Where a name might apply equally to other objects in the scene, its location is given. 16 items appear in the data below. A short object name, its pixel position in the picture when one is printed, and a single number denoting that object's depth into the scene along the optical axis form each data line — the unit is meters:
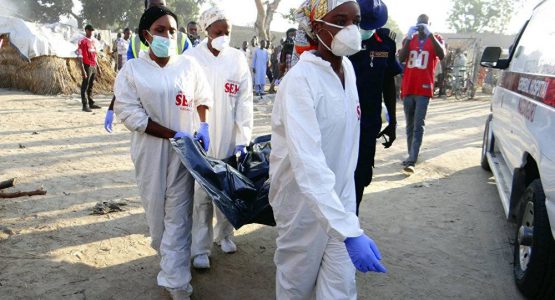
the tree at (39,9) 42.03
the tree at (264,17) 22.06
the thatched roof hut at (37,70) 13.78
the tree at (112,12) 38.41
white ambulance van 2.74
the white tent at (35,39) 13.64
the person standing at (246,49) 17.30
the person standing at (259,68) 14.91
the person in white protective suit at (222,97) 3.52
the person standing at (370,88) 3.29
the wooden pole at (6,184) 3.98
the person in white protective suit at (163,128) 2.80
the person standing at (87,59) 10.05
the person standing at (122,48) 14.70
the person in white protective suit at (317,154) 1.82
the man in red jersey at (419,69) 6.14
